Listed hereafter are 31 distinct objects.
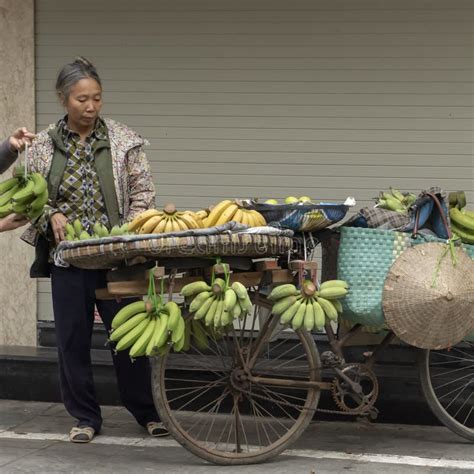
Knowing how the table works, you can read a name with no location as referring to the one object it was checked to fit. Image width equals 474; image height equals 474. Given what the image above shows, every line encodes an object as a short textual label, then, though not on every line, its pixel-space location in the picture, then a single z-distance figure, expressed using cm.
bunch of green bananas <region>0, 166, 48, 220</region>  643
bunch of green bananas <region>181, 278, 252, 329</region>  607
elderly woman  670
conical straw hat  623
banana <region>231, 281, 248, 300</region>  607
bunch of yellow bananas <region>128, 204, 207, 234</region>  614
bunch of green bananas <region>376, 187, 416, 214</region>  662
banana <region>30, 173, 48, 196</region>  642
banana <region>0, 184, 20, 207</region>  655
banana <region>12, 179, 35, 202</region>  641
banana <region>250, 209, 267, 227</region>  628
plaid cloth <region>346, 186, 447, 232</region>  645
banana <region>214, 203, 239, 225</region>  620
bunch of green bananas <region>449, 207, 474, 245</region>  655
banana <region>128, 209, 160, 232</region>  622
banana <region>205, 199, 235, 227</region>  625
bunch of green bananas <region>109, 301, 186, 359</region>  605
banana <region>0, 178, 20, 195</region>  659
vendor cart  609
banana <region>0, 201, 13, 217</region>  652
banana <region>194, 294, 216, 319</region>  610
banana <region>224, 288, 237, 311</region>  602
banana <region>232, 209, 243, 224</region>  620
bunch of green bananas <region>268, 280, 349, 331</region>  620
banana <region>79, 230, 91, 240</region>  643
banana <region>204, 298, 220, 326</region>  607
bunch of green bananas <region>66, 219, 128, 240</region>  632
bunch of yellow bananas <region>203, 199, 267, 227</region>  621
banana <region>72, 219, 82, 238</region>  662
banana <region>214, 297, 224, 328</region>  607
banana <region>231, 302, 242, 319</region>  607
